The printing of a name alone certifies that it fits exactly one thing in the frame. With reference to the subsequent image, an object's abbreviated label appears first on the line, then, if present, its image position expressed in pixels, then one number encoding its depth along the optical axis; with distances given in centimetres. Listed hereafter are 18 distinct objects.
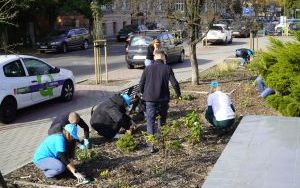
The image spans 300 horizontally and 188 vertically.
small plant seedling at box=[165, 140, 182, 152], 785
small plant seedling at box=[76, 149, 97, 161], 779
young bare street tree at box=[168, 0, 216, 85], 1445
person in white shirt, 892
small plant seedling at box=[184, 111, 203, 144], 852
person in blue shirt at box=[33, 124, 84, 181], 678
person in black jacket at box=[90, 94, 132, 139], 918
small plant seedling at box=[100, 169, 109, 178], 703
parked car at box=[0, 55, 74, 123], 1119
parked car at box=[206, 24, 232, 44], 3757
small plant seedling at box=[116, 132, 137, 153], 827
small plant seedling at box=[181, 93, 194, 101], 1288
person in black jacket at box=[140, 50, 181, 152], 848
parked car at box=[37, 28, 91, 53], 3188
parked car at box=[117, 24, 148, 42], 4419
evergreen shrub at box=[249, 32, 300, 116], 907
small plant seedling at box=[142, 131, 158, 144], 774
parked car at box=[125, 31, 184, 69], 2114
